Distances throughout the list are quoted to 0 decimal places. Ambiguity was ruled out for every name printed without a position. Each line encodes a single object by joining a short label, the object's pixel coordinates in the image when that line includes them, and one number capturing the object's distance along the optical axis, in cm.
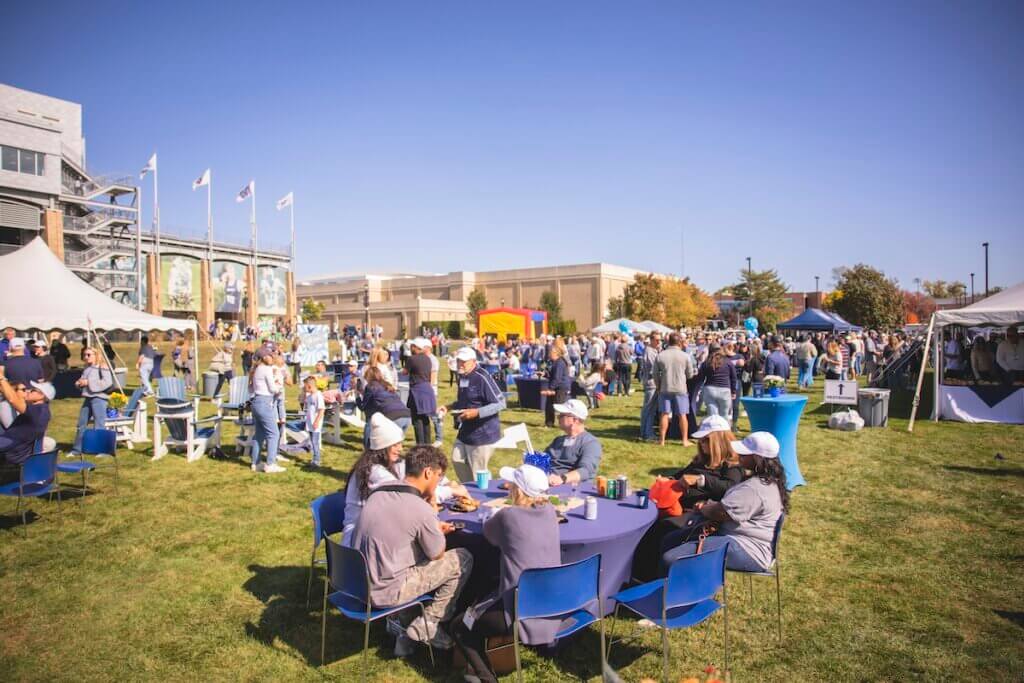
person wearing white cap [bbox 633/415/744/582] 480
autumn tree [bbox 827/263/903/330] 4638
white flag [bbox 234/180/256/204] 4944
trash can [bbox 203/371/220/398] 1620
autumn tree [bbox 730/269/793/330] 6612
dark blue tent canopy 2803
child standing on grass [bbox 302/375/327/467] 954
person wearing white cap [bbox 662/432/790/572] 426
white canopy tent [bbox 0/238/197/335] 1261
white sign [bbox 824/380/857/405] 1336
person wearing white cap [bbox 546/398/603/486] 559
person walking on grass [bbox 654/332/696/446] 1006
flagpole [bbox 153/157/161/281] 4408
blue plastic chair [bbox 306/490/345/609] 468
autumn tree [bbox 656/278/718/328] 5553
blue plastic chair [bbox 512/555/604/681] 341
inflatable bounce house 3194
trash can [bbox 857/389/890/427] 1266
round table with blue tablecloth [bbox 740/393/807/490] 805
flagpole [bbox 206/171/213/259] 5190
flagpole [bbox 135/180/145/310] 4587
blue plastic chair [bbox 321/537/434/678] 365
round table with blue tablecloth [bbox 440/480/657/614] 399
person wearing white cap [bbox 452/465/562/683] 360
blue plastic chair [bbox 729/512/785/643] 432
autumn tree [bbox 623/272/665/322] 5444
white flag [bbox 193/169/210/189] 4594
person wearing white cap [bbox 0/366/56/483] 656
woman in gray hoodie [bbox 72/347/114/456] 952
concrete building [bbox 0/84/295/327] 3834
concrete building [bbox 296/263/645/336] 7269
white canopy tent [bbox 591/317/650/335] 2806
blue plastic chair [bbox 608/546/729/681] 359
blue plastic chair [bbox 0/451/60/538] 616
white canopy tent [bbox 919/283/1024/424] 1262
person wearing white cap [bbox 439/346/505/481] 632
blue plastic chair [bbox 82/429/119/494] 743
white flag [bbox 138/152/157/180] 4232
